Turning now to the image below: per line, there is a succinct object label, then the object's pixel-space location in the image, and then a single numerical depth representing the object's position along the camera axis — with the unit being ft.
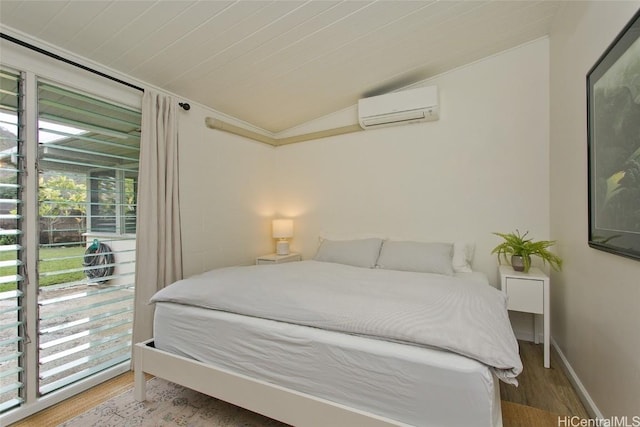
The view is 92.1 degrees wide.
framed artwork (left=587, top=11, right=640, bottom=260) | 4.15
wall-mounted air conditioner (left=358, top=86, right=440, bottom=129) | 9.60
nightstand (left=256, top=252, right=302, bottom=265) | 11.24
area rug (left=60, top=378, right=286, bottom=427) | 5.48
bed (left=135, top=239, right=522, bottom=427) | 3.84
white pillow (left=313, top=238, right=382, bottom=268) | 9.55
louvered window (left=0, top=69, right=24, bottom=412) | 5.67
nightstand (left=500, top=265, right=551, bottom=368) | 7.34
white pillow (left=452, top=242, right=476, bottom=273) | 9.00
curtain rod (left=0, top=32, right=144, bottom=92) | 5.60
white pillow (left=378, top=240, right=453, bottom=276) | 8.54
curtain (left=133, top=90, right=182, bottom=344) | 7.61
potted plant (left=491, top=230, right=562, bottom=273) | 7.78
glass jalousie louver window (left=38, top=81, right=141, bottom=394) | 6.31
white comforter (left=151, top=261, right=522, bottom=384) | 4.05
